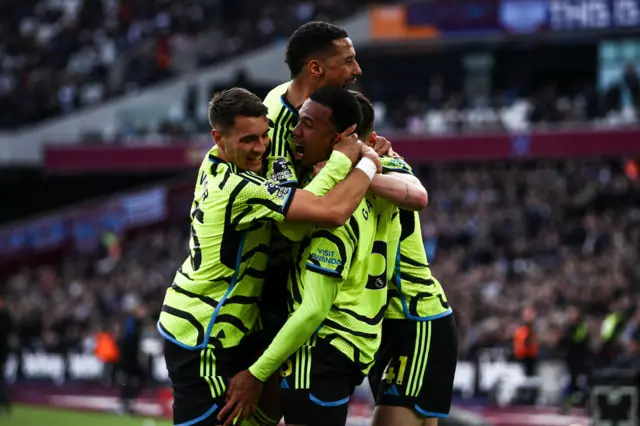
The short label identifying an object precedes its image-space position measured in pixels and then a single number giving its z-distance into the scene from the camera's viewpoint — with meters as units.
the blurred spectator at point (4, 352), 19.84
